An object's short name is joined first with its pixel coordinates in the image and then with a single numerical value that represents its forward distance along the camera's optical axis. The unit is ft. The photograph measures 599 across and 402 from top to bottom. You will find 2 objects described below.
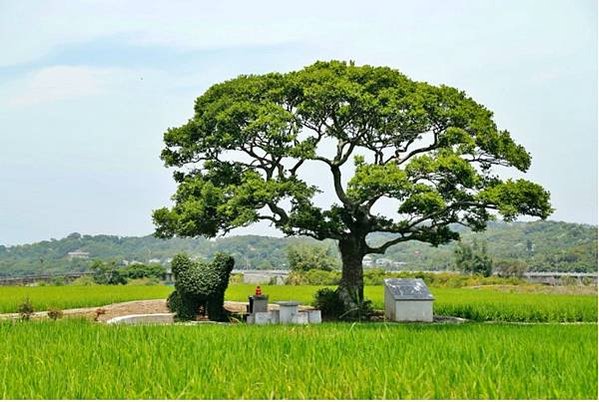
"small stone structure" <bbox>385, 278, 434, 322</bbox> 50.60
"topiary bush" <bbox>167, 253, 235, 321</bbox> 49.34
